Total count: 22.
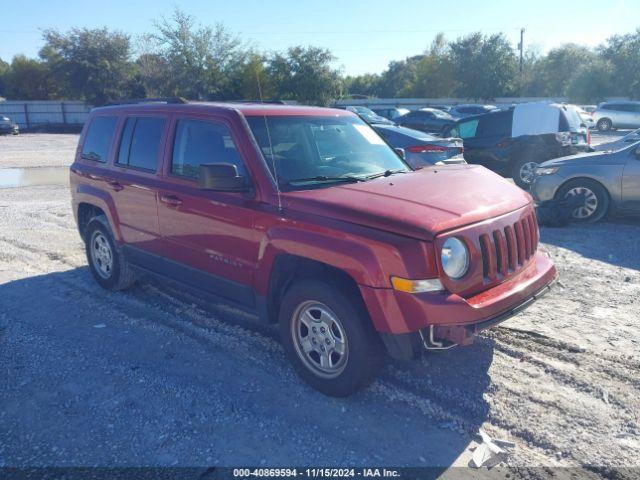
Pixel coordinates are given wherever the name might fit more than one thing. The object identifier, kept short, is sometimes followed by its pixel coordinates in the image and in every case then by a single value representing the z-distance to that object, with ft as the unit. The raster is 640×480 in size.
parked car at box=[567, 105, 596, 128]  97.77
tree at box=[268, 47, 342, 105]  138.31
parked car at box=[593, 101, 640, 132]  104.99
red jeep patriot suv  10.69
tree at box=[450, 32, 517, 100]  169.68
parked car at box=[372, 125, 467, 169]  35.88
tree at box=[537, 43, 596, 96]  188.03
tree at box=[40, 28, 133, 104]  147.02
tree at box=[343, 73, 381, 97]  239.44
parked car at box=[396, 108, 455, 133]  88.29
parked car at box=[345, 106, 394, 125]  69.62
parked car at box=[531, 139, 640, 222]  26.37
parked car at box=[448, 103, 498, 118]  107.14
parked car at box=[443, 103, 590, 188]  39.32
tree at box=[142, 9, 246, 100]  146.61
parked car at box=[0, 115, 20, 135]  118.62
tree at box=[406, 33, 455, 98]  185.03
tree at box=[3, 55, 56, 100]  170.30
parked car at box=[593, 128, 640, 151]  32.98
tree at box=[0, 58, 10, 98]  177.21
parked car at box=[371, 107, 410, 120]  97.77
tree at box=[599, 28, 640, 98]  153.58
